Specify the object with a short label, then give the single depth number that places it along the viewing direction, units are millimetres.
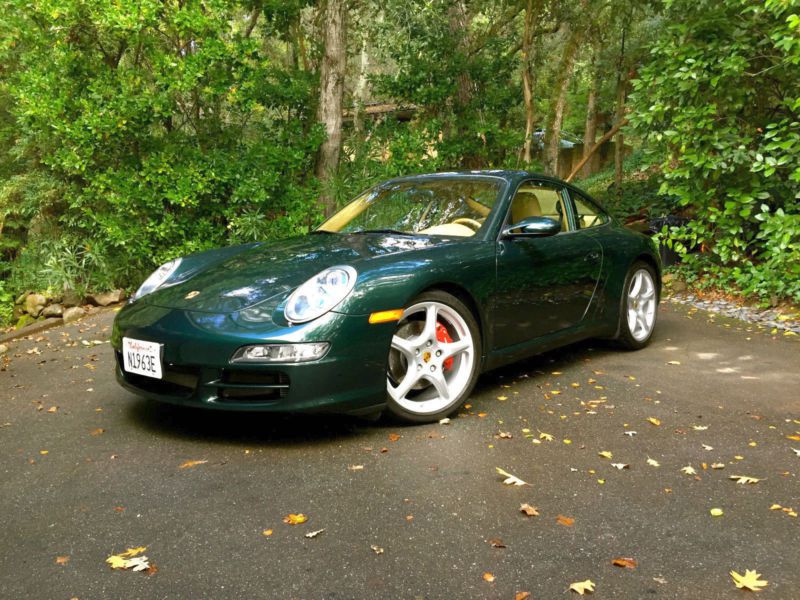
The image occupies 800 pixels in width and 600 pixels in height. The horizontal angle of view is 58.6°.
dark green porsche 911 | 3289
